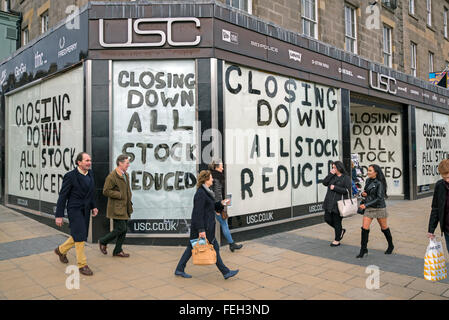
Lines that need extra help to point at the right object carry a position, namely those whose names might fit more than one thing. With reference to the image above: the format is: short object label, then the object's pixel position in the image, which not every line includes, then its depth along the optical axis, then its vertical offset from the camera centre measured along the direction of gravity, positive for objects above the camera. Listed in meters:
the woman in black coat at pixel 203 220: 4.73 -0.72
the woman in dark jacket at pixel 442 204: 4.35 -0.50
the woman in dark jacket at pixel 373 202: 6.02 -0.64
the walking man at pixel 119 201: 5.89 -0.56
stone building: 10.02 +5.00
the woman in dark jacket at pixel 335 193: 6.70 -0.55
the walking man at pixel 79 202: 5.13 -0.50
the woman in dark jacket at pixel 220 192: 6.44 -0.47
